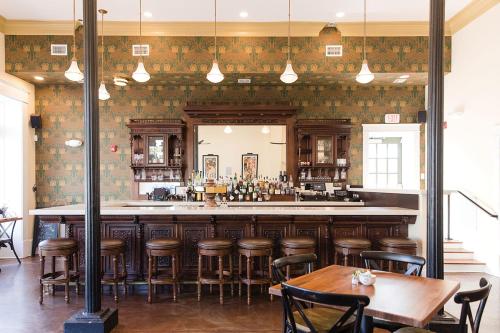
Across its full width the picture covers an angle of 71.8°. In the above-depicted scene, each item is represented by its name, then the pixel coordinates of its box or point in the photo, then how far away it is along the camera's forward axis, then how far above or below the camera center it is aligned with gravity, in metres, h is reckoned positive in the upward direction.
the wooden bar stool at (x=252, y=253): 4.21 -1.10
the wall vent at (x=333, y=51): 6.84 +2.23
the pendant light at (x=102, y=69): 5.87 +1.85
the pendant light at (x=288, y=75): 5.00 +1.29
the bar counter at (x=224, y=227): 4.68 -0.88
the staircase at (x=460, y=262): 5.95 -1.72
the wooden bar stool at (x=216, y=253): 4.25 -1.10
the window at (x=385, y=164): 8.36 -0.02
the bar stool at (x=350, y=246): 4.33 -1.04
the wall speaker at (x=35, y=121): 7.52 +0.94
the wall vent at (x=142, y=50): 6.80 +2.24
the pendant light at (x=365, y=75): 5.03 +1.29
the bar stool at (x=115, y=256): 4.26 -1.19
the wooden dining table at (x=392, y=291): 1.99 -0.88
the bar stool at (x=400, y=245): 4.35 -1.04
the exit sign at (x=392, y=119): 7.97 +1.02
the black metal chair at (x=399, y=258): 3.00 -0.85
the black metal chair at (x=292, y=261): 2.78 -0.83
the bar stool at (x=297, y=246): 4.28 -1.03
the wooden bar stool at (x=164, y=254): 4.24 -1.11
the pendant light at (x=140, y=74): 4.95 +1.29
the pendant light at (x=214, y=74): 4.91 +1.27
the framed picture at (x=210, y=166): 7.89 -0.05
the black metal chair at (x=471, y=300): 2.04 -0.82
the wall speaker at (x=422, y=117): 7.88 +1.06
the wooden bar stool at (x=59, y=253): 4.23 -1.09
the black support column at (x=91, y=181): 3.41 -0.17
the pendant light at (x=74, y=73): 4.68 +1.23
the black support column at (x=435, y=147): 3.29 +0.15
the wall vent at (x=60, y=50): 6.80 +2.24
